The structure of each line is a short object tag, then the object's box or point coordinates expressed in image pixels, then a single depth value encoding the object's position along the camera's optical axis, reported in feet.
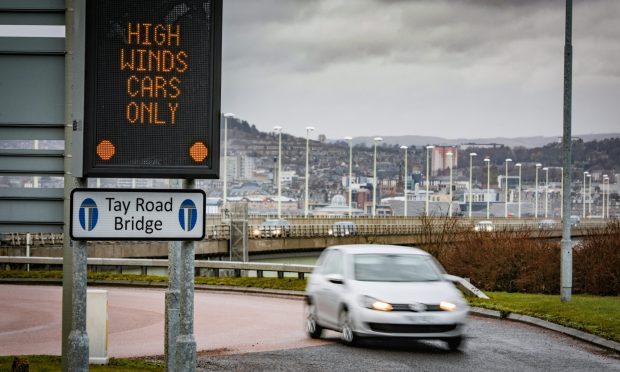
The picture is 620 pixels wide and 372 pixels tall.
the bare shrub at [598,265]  107.24
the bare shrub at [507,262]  113.60
